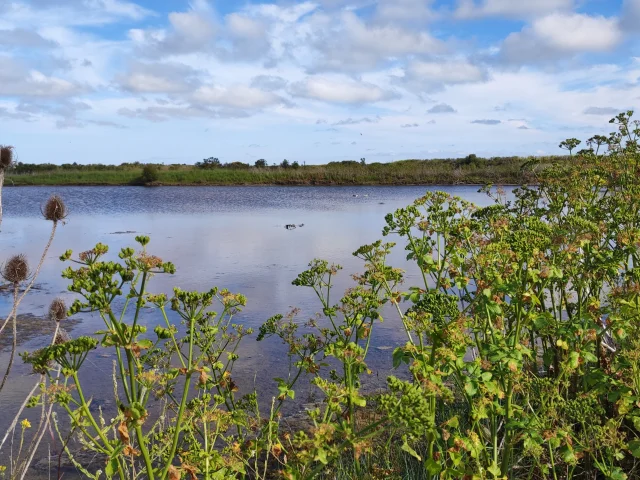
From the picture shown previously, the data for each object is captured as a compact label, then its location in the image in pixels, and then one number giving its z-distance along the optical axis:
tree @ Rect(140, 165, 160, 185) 44.88
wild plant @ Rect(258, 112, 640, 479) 2.34
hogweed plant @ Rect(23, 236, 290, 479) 1.89
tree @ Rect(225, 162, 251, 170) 54.09
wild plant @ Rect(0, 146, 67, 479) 3.86
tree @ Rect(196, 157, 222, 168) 57.29
